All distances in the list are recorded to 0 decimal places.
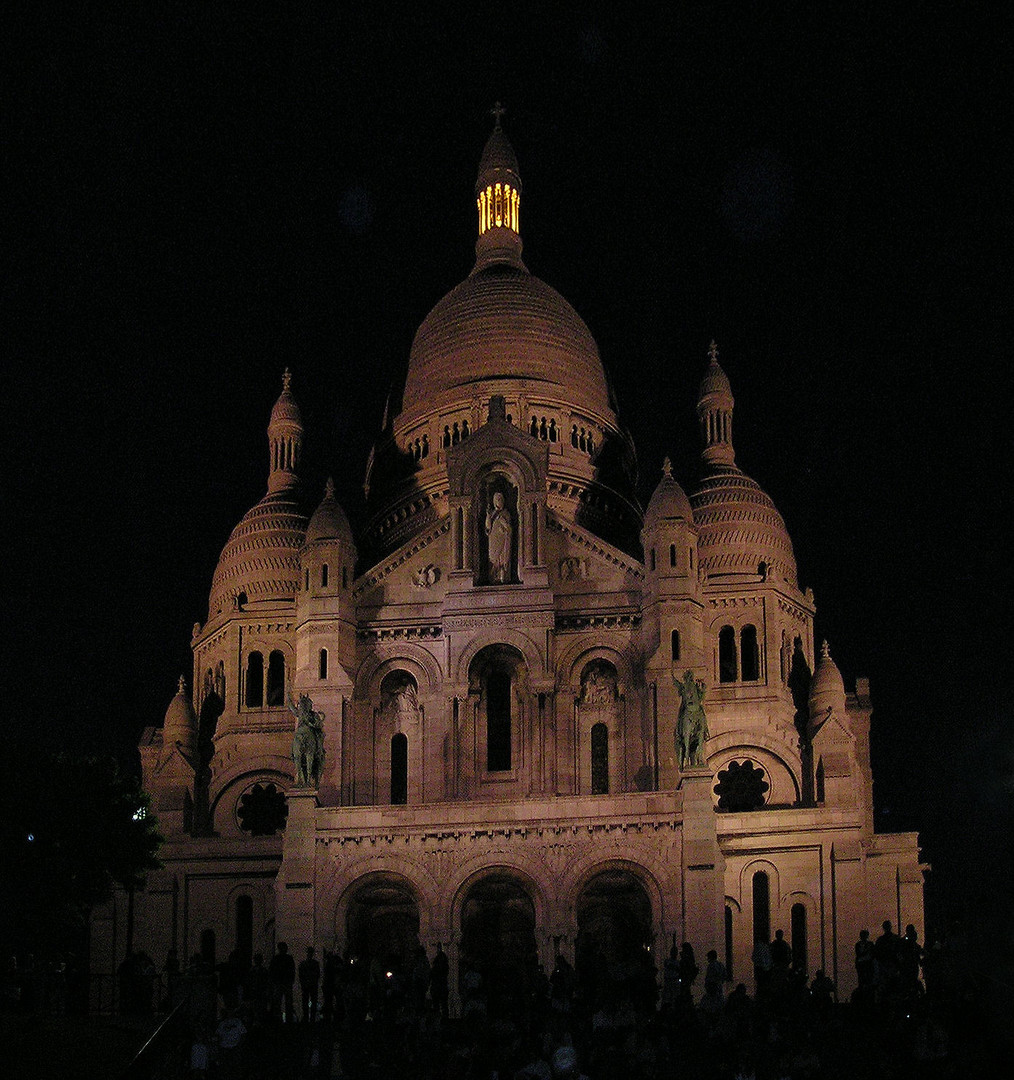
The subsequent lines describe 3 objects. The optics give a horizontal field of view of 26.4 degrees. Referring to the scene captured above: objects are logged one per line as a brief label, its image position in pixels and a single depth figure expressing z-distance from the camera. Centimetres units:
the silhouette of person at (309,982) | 4962
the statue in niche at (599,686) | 6925
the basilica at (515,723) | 6297
